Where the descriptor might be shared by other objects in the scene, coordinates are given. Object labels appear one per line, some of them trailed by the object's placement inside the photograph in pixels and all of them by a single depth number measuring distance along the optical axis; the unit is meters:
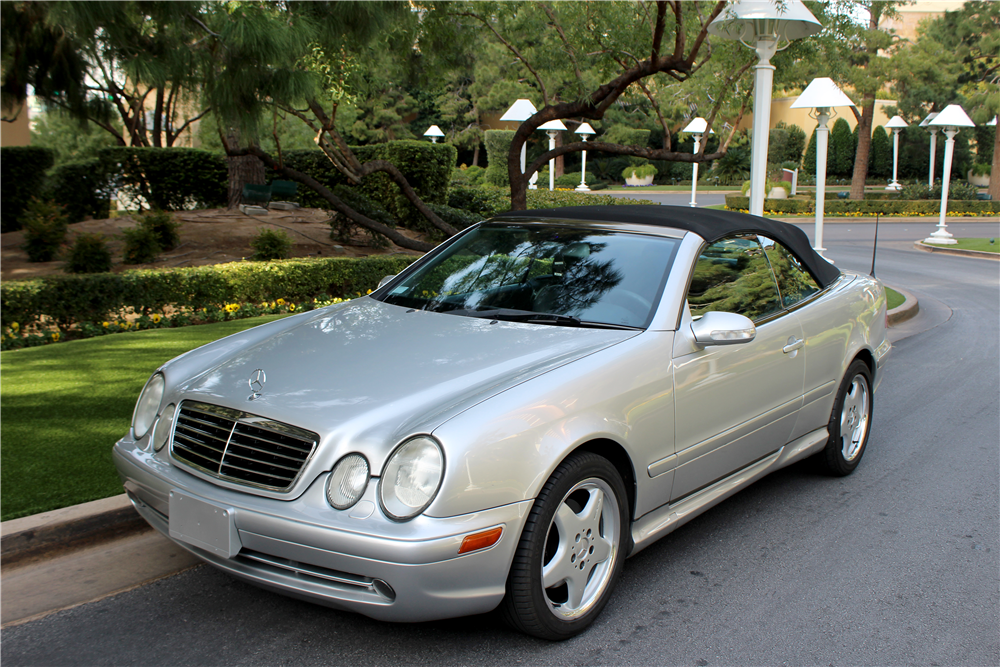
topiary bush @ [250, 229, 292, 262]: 11.81
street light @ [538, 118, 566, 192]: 27.41
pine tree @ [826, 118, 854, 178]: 49.31
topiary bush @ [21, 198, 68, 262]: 12.89
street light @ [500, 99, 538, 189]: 19.72
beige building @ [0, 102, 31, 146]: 20.56
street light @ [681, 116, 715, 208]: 29.11
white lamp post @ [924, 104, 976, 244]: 19.36
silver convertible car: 2.69
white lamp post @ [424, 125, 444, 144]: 34.92
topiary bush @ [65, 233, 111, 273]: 11.45
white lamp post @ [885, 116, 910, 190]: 36.46
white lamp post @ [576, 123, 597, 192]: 38.22
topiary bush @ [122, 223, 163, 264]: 12.44
